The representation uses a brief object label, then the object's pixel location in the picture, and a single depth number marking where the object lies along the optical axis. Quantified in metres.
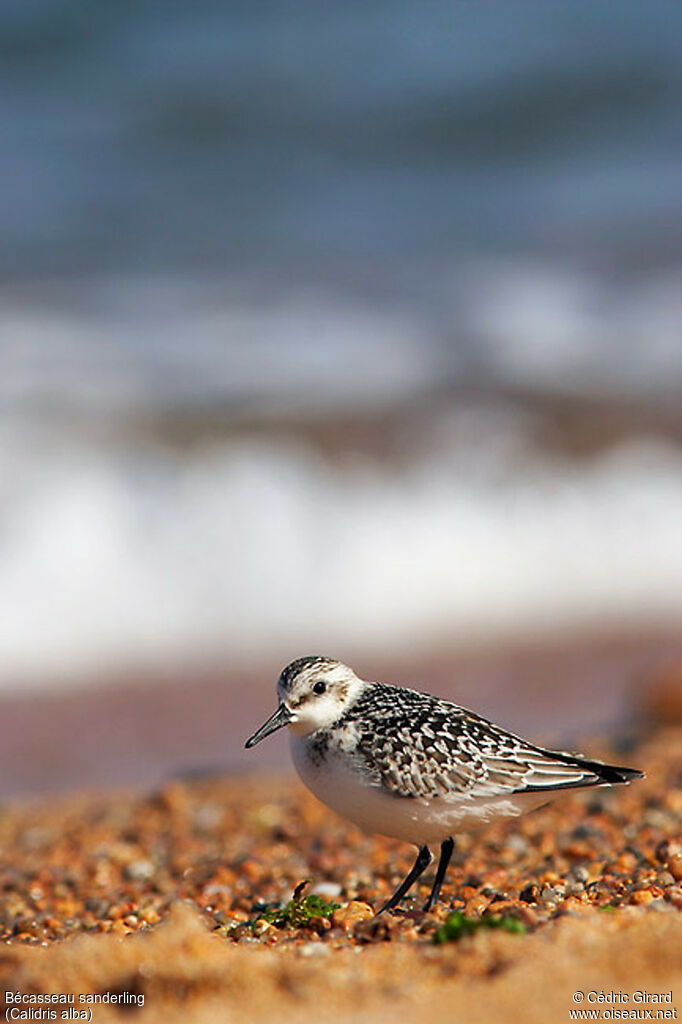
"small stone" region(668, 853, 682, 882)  11.20
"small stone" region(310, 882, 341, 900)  12.43
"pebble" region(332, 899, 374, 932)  10.27
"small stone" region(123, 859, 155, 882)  14.20
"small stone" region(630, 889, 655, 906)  10.00
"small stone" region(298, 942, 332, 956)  8.91
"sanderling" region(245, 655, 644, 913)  10.71
